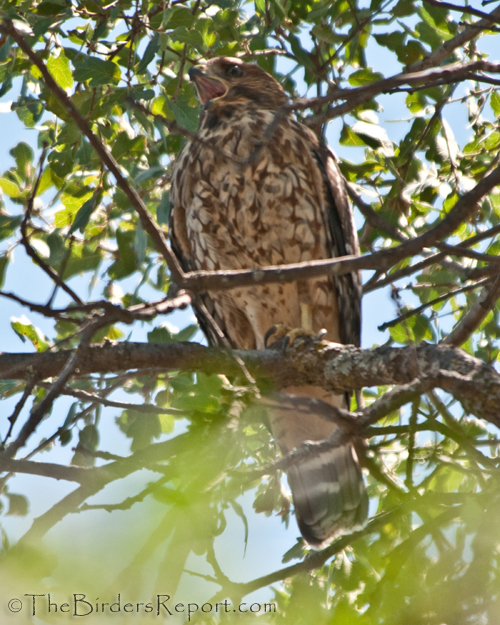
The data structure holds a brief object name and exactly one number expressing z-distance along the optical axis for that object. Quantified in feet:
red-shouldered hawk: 37.50
